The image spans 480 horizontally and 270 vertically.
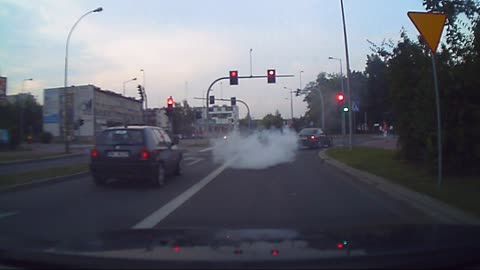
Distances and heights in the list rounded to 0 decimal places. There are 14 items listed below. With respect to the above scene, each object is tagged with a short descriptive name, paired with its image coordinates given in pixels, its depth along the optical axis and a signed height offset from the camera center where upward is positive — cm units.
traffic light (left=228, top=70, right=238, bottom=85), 2816 +357
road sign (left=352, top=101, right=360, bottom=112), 2346 +122
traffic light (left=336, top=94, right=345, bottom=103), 2583 +189
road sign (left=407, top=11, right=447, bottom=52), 960 +226
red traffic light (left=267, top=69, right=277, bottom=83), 2805 +356
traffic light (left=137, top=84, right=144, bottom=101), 3027 +313
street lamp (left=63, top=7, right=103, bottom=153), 2878 +210
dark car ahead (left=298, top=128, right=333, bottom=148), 3241 -50
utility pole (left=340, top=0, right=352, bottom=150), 2237 +358
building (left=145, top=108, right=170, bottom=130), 8844 +423
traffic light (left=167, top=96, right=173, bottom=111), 2544 +182
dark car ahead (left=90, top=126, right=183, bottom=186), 1134 -51
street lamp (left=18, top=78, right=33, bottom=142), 7191 +692
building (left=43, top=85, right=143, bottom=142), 6738 +436
